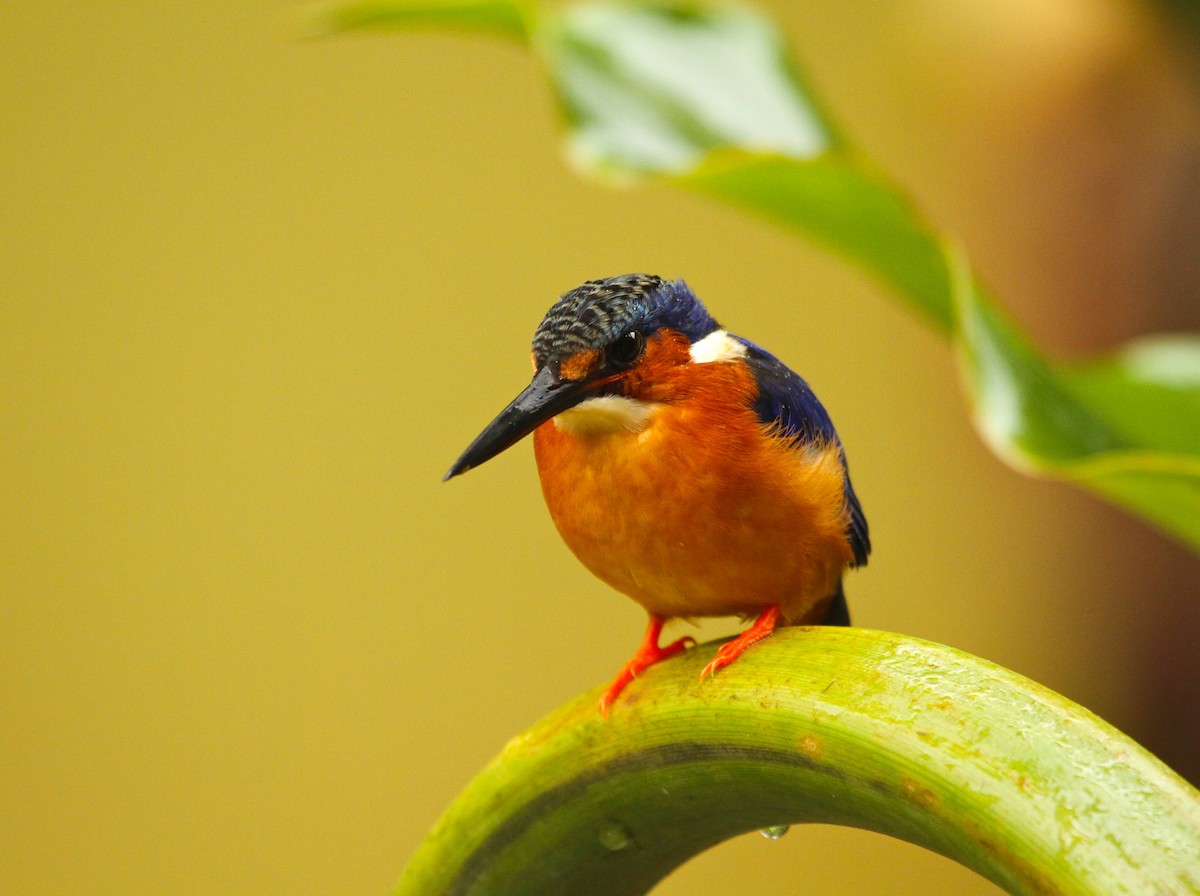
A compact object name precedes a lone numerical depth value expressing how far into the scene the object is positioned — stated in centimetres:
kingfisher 227
